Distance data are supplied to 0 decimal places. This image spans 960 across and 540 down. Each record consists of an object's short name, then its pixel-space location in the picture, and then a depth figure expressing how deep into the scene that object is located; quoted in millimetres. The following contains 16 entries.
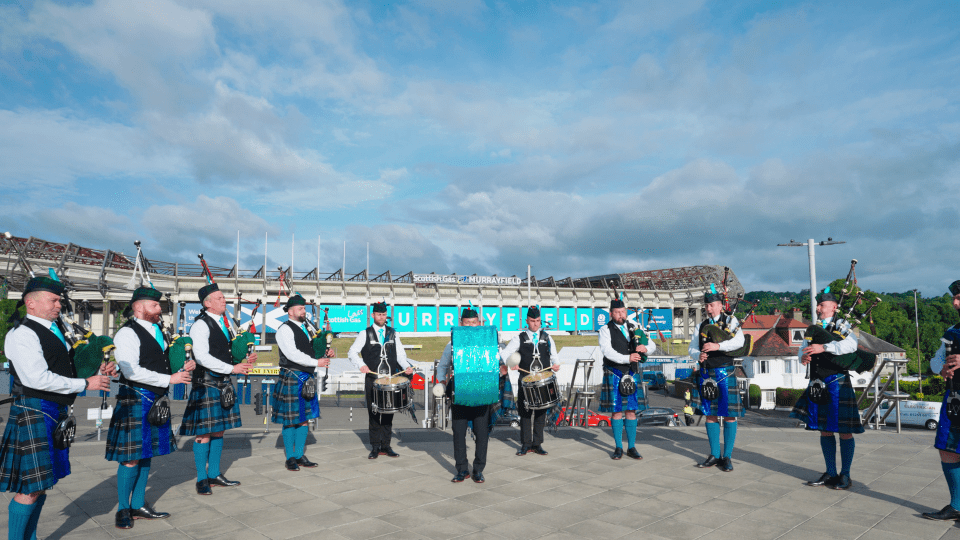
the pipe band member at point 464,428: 5930
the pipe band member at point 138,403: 4559
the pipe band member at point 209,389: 5539
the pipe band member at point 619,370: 7066
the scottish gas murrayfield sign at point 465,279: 46938
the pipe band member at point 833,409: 5465
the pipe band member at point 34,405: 3688
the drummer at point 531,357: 7219
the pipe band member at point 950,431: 4555
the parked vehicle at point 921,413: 21141
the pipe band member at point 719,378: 6363
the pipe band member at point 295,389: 6469
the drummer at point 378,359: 7094
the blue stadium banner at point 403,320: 39281
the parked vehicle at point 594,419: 14533
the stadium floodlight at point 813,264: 18500
